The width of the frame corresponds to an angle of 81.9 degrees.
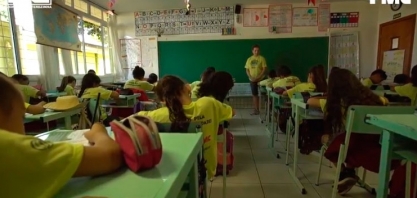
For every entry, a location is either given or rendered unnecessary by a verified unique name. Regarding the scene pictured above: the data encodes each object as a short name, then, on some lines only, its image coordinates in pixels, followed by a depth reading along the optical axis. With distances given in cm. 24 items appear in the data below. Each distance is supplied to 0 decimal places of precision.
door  457
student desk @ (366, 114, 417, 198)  104
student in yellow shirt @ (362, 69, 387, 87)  414
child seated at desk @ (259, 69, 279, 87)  429
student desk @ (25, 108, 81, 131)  176
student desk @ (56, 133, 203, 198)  51
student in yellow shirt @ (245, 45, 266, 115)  579
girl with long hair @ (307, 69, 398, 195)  164
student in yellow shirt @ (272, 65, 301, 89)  351
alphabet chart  619
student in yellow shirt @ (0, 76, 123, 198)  43
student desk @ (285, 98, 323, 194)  206
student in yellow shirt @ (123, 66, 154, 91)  379
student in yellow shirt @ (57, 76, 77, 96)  362
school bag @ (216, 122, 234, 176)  216
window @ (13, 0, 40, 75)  372
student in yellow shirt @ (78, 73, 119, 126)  271
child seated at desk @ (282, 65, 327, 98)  280
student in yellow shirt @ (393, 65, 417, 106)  285
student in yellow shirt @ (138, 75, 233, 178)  154
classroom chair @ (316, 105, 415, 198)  135
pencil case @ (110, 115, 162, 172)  59
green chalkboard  604
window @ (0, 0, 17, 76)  348
